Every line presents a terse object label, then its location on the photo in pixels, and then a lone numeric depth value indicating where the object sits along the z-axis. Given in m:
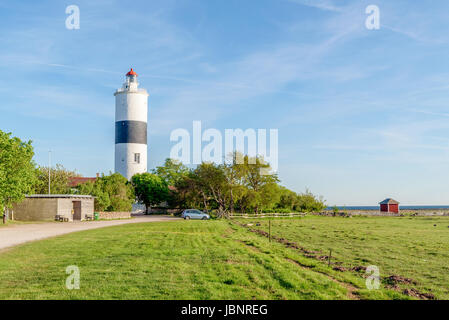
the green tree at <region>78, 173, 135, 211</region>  52.44
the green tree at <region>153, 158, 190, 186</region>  81.19
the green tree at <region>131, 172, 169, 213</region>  69.31
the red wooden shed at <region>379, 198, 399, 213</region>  85.94
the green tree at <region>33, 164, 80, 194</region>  54.41
